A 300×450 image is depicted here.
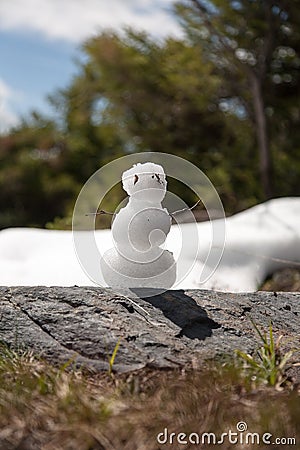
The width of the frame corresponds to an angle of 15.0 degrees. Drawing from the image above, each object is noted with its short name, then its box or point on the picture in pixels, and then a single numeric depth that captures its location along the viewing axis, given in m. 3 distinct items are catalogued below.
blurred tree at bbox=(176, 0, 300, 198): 5.39
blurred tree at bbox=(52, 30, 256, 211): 5.89
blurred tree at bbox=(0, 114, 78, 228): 7.55
